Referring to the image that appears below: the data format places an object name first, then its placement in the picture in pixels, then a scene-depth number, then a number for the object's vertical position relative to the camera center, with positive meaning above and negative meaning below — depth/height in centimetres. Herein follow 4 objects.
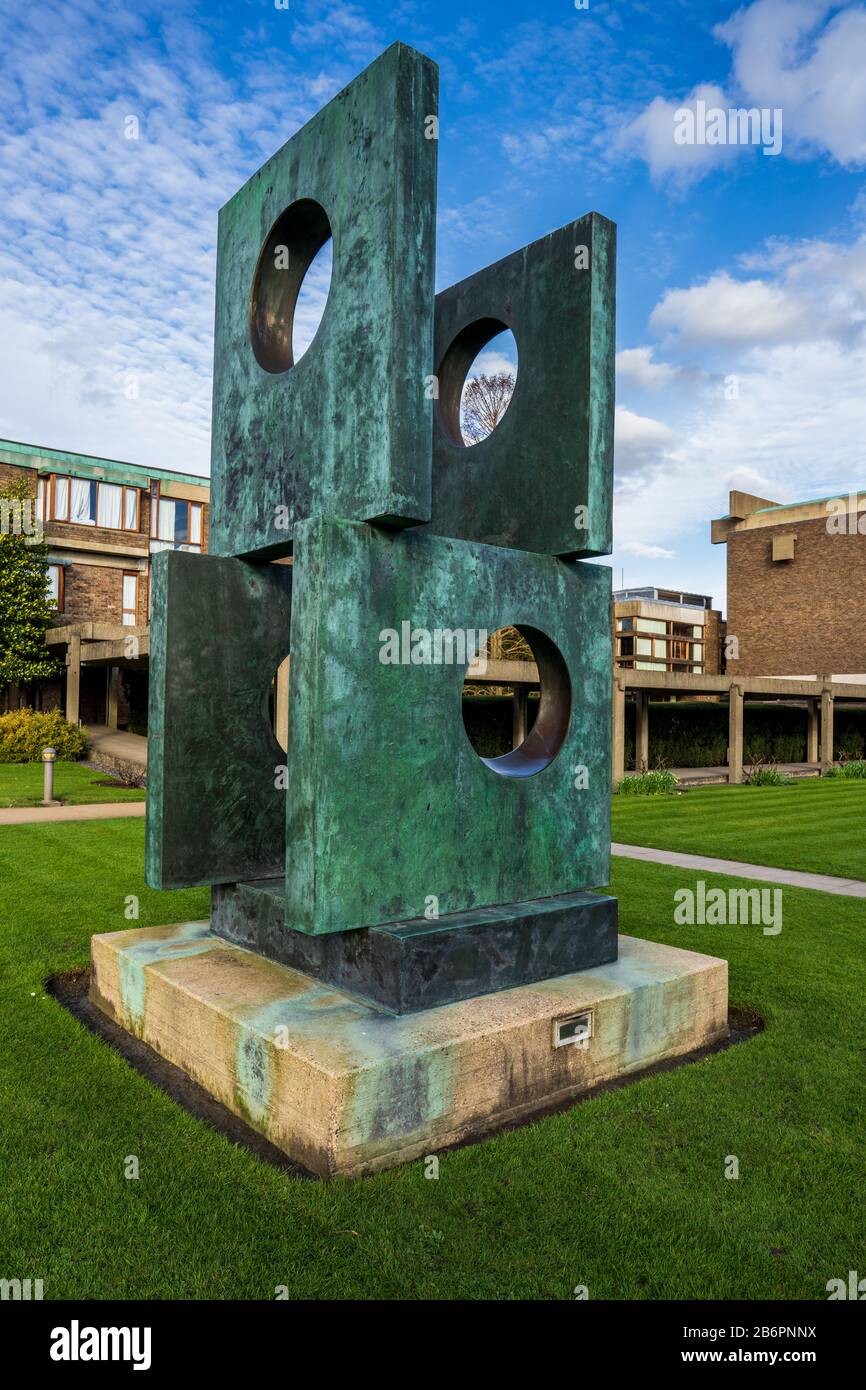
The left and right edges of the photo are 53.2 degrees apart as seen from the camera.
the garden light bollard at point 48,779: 1460 -137
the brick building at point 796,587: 3600 +549
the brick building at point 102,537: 2705 +542
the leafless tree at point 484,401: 2700 +965
